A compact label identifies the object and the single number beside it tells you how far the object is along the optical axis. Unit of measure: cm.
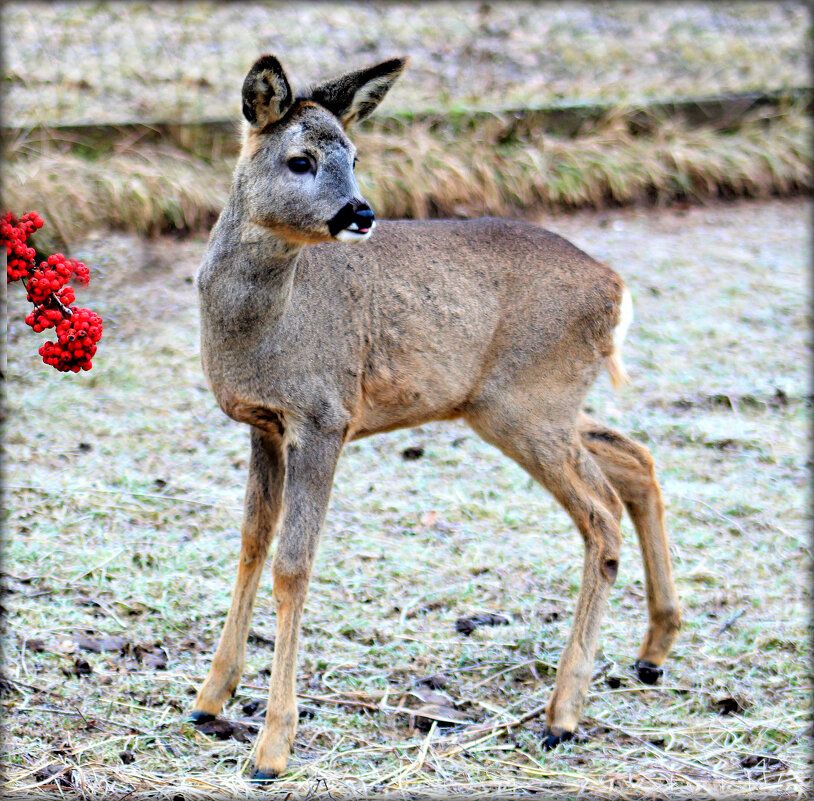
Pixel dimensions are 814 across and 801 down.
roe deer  746
